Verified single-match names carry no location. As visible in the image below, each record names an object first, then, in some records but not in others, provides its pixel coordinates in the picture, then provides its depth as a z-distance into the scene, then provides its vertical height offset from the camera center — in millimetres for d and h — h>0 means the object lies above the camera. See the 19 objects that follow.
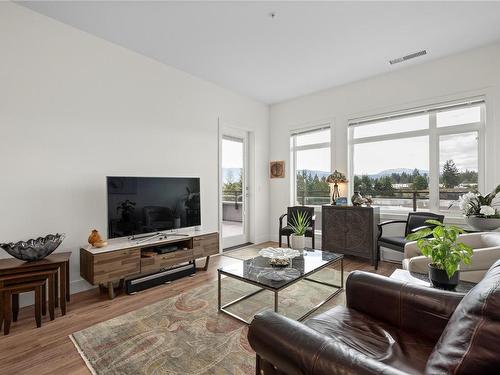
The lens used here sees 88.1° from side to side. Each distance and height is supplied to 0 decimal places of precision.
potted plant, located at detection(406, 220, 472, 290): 1476 -394
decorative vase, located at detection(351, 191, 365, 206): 4020 -212
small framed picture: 5398 +381
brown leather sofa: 779 -619
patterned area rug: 1724 -1180
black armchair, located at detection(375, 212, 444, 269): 3359 -570
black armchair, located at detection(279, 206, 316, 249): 4300 -552
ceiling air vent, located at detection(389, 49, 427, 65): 3439 +1780
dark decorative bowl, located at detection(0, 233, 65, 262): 2250 -534
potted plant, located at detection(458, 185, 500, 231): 2615 -273
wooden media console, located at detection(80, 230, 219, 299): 2619 -799
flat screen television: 2930 -212
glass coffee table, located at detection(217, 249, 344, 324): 2109 -769
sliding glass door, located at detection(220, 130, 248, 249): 4824 -24
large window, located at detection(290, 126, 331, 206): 4922 +429
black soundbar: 2857 -1081
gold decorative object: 2777 -565
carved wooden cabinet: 3779 -675
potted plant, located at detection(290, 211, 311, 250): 2975 -603
